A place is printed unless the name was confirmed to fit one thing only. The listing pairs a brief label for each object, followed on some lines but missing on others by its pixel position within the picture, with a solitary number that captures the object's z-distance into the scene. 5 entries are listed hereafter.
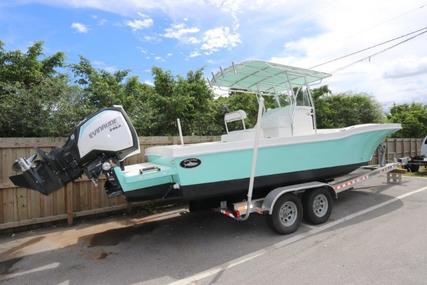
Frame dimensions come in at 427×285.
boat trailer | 4.96
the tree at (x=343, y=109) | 16.16
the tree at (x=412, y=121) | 20.61
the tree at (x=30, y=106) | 5.87
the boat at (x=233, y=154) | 4.28
